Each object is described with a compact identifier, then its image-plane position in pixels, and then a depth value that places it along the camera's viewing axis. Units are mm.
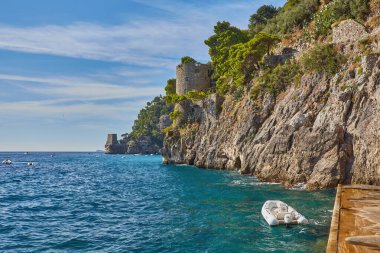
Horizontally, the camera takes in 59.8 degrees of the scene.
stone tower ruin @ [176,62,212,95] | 91688
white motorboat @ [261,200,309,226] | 21623
